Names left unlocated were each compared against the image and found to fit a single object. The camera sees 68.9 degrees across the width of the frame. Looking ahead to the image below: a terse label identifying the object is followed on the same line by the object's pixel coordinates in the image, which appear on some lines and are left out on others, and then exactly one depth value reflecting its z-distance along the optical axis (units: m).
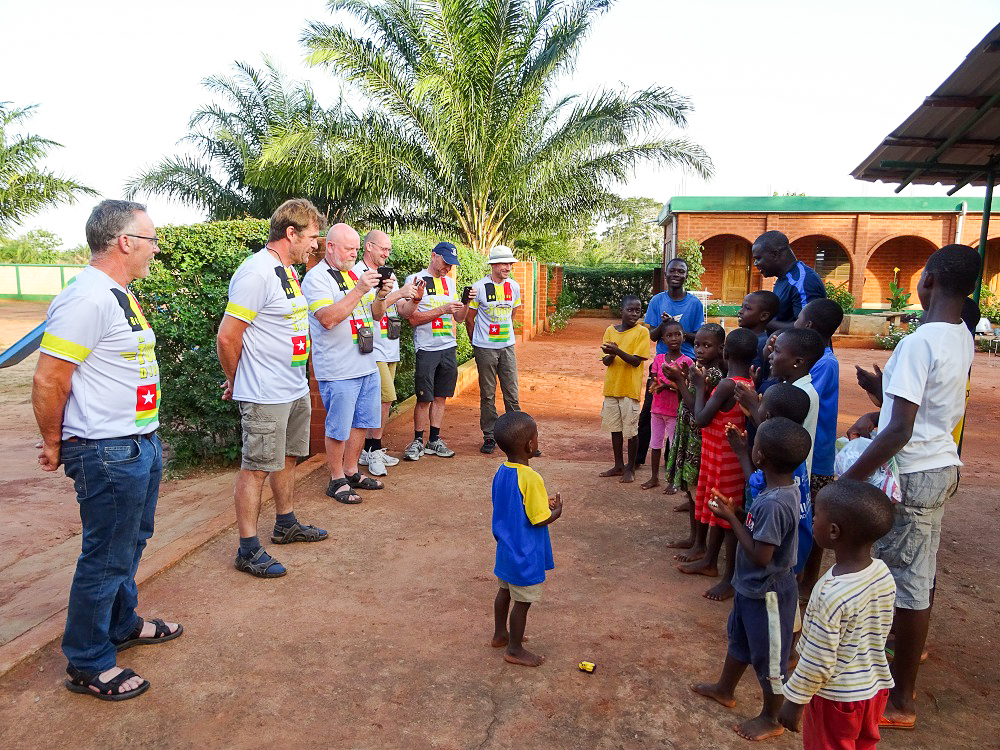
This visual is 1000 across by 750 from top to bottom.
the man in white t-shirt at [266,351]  3.97
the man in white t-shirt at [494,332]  6.89
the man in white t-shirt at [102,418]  2.87
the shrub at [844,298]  19.32
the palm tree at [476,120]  14.51
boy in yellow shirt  5.71
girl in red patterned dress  3.83
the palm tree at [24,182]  18.92
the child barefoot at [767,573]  2.75
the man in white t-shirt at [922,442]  2.74
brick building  21.92
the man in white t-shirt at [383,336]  5.64
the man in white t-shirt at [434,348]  6.60
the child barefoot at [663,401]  5.26
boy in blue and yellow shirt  3.11
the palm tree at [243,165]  17.31
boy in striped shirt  2.19
